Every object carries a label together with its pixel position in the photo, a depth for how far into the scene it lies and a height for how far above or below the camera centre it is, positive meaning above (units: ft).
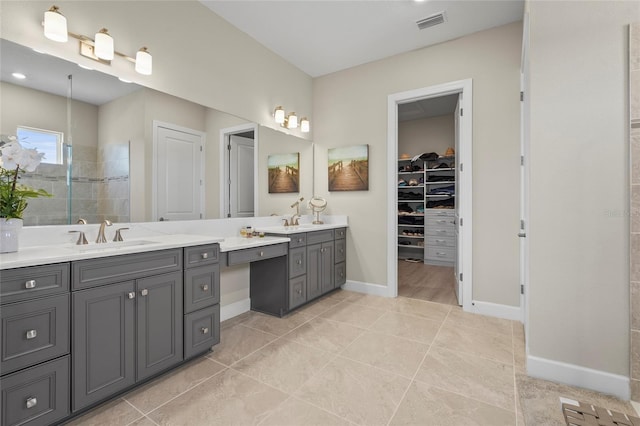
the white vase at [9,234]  4.86 -0.34
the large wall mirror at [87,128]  5.73 +1.82
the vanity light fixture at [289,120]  11.73 +3.81
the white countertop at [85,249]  4.35 -0.65
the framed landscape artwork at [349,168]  12.46 +1.91
